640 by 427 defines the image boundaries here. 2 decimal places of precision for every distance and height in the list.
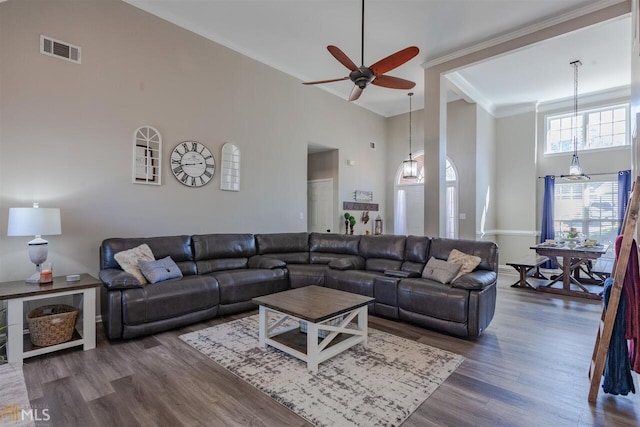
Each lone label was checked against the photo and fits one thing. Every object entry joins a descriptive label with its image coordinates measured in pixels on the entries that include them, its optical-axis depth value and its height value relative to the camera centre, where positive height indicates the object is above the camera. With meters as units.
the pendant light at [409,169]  6.59 +0.84
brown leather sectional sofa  3.18 -0.85
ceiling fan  3.02 +1.43
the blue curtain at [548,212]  6.87 -0.06
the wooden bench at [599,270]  4.93 -1.04
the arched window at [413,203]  7.25 +0.16
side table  2.62 -0.89
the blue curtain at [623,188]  6.00 +0.42
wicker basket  2.82 -1.08
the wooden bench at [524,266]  5.32 -0.95
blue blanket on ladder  2.17 -1.07
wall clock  4.43 +0.66
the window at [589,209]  6.31 +0.01
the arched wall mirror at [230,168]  4.96 +0.65
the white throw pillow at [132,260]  3.45 -0.57
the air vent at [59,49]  3.38 +1.75
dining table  5.09 -0.86
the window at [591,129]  6.25 +1.68
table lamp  2.81 -0.16
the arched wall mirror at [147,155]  4.05 +0.70
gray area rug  2.06 -1.31
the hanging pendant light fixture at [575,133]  5.44 +1.65
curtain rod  6.23 +0.73
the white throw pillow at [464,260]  3.69 -0.61
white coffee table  2.56 -1.01
